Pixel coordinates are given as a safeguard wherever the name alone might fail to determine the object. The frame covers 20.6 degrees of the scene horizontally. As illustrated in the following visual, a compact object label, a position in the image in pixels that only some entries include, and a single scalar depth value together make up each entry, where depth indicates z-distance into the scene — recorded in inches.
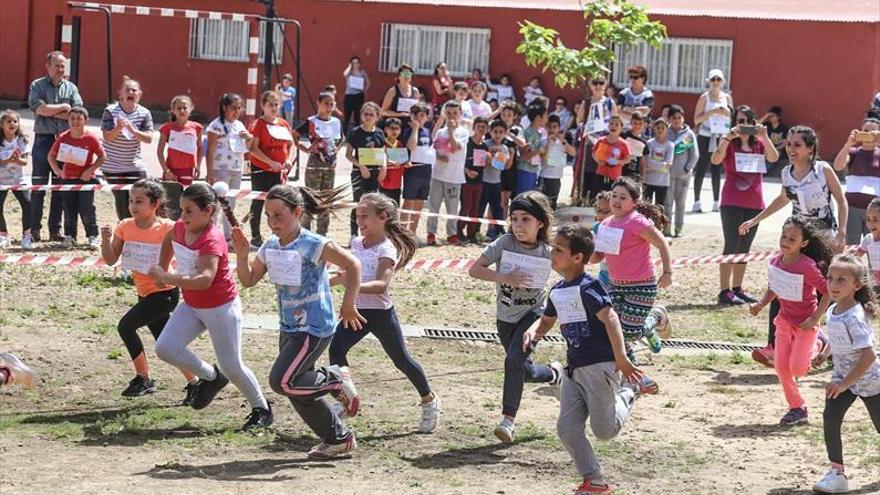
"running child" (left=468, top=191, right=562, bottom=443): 575.5
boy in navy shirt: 496.1
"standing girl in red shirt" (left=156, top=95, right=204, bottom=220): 1023.1
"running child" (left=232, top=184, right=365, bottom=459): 537.0
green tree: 1336.8
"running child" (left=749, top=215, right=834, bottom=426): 621.0
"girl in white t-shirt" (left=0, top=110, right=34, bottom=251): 1024.1
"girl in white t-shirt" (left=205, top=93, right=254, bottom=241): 1061.1
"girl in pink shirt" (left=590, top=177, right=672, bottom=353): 638.0
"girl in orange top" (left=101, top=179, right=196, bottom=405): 623.0
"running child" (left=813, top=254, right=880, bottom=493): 519.1
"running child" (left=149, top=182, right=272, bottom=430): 565.0
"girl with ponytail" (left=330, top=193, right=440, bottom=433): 582.0
